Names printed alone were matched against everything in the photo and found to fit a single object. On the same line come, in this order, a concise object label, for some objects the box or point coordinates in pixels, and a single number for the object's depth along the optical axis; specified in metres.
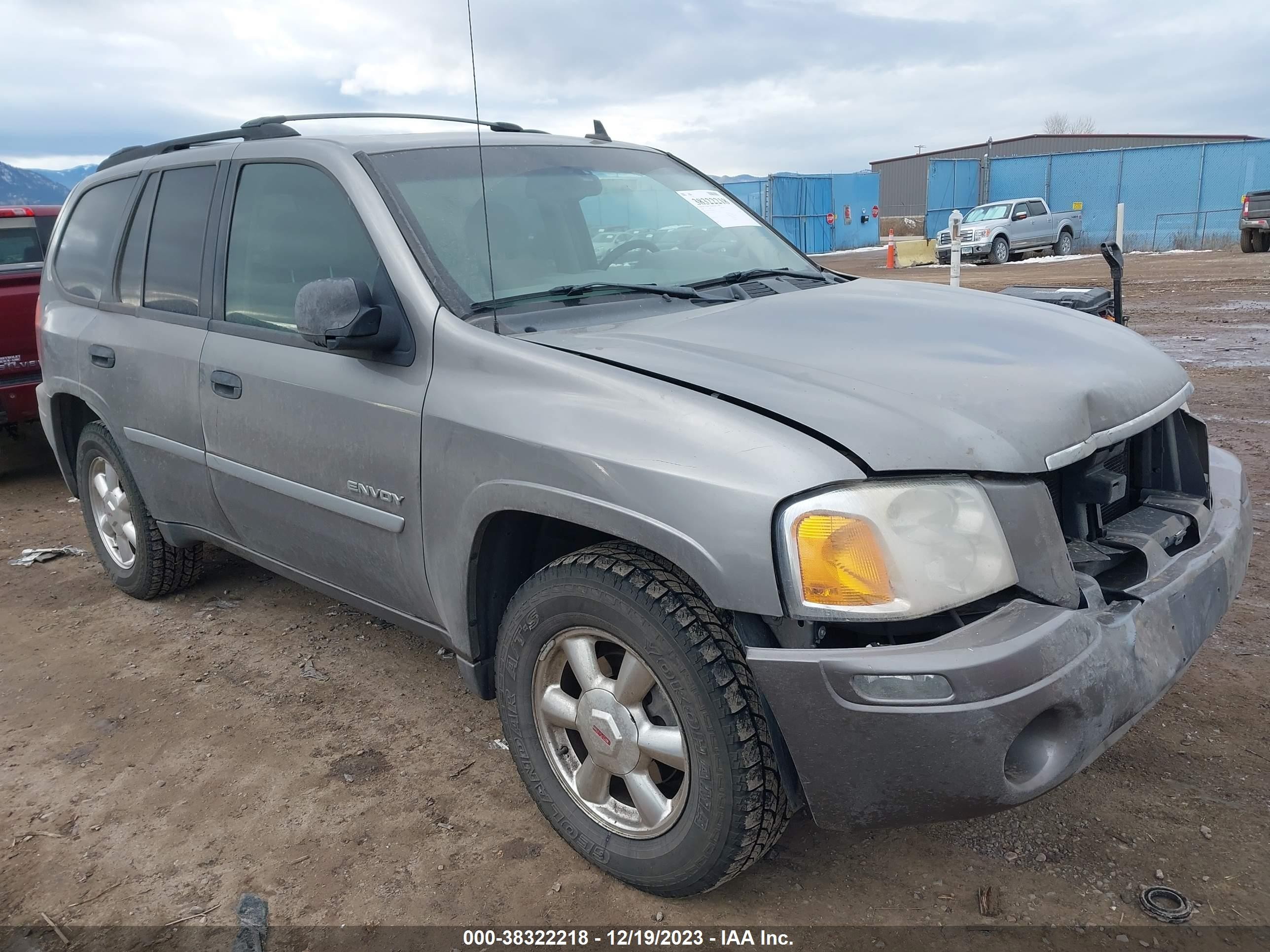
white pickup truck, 24.55
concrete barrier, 26.14
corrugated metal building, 45.28
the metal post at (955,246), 10.82
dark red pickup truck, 6.30
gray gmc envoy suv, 1.90
